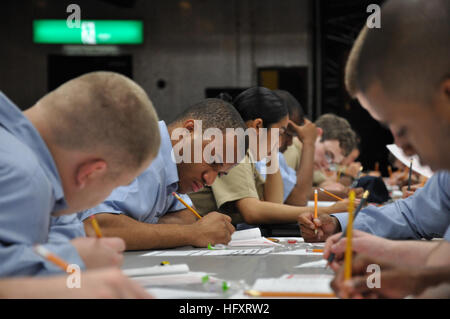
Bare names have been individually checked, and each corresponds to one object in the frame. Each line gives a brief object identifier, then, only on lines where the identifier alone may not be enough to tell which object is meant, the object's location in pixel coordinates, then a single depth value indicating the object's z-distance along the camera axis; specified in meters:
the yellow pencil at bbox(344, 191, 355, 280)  1.81
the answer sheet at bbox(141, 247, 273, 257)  2.35
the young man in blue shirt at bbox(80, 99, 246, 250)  2.38
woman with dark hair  2.85
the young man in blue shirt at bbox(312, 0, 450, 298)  1.70
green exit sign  7.76
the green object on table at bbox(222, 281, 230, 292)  2.05
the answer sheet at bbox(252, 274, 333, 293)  2.05
